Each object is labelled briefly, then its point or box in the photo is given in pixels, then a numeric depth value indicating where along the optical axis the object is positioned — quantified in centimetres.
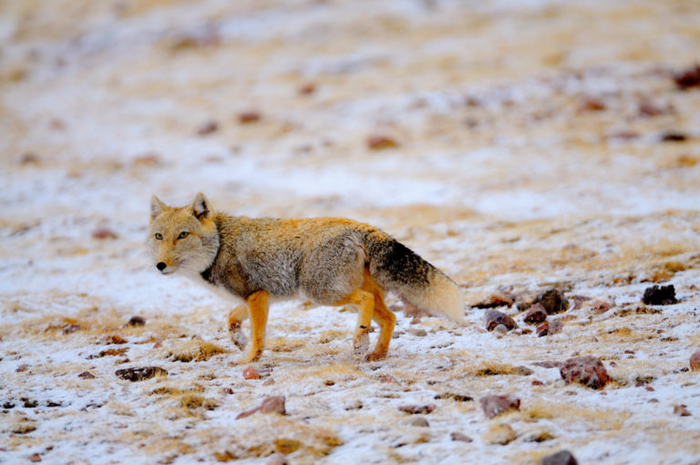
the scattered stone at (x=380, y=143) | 4784
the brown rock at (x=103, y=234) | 3489
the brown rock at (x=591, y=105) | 4919
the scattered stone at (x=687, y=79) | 5159
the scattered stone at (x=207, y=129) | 5491
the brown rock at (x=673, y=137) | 4200
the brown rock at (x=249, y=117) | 5603
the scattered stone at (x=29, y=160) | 5062
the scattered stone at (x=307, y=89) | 6101
